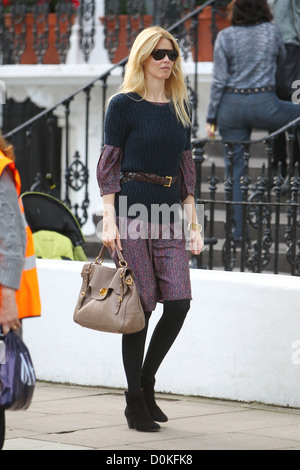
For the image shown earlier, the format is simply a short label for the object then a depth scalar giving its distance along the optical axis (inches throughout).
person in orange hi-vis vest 323.6
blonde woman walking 427.2
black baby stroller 614.9
